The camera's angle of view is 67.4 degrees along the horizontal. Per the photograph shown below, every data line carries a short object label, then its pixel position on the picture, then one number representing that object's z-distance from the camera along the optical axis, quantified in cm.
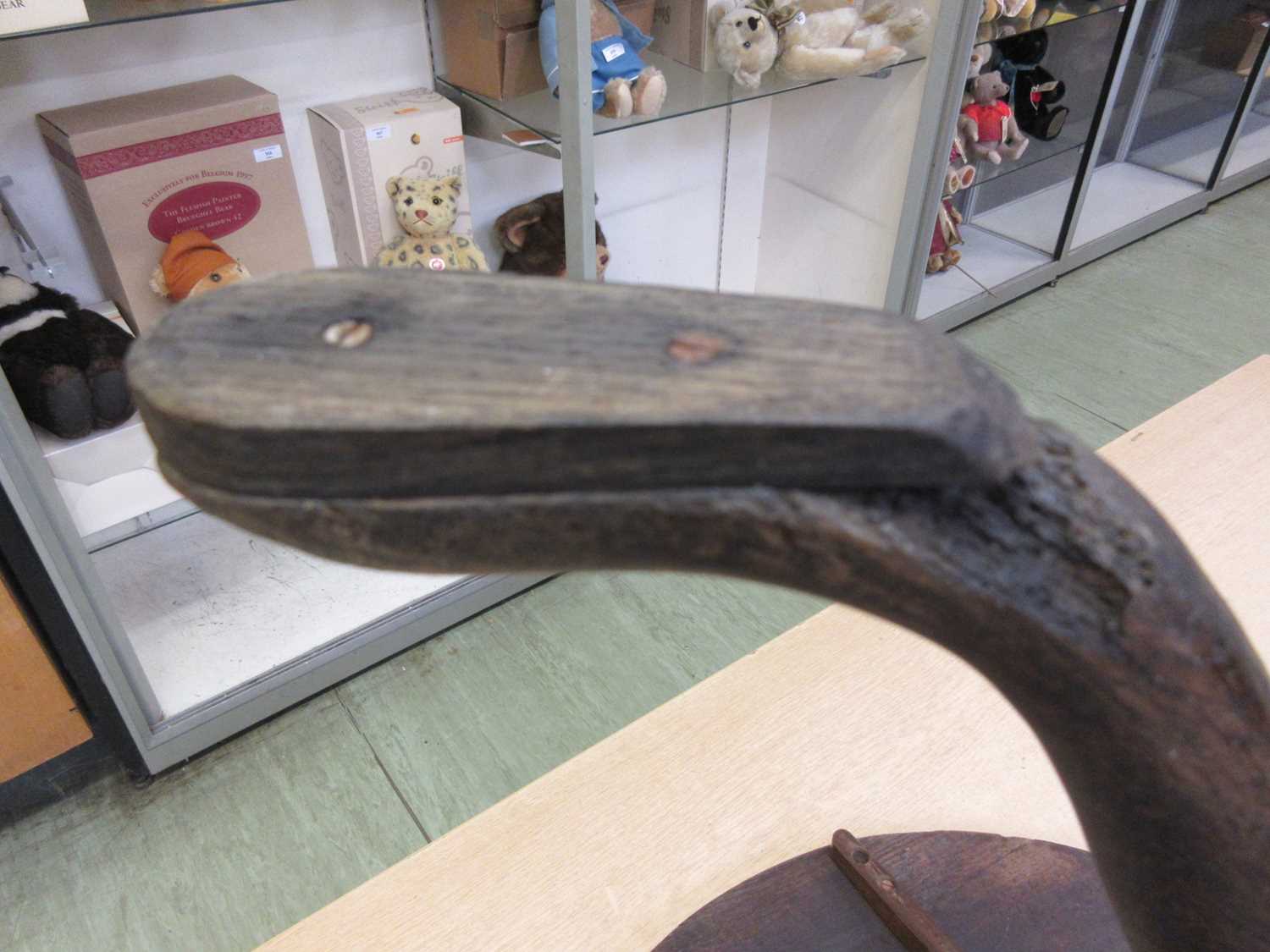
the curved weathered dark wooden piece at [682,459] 24
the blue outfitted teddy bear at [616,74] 139
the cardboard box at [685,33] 158
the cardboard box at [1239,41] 305
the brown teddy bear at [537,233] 164
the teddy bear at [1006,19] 198
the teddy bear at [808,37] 154
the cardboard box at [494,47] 135
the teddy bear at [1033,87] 238
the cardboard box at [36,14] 96
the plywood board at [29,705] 116
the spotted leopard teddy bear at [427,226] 138
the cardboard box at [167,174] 115
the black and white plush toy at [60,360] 114
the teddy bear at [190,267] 121
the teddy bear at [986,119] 229
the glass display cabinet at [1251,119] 297
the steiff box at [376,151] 135
